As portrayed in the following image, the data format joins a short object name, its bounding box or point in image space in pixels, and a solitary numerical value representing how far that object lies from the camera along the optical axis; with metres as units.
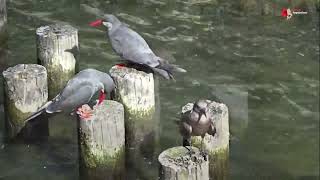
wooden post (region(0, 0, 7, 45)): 9.56
